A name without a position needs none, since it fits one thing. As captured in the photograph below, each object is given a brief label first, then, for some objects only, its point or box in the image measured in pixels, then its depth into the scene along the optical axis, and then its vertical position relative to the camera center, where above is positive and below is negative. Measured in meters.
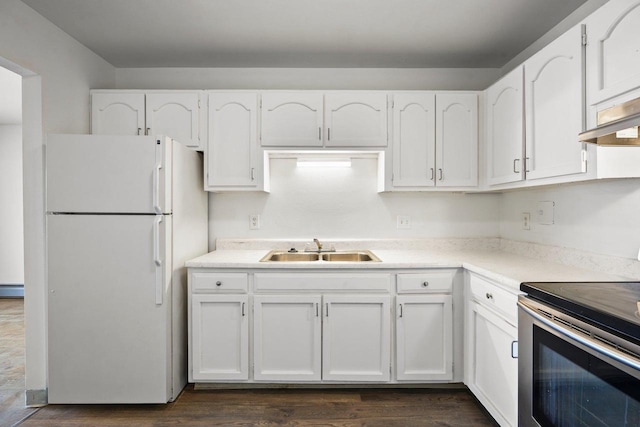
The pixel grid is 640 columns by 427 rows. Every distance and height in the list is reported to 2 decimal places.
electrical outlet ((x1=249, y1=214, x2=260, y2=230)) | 2.84 -0.09
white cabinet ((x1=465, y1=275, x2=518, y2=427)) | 1.63 -0.75
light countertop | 1.68 -0.32
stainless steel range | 0.91 -0.45
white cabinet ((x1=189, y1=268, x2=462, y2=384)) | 2.16 -0.73
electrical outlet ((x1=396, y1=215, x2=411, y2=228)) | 2.84 -0.08
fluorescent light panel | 2.70 +0.40
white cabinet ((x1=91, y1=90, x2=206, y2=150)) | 2.51 +0.73
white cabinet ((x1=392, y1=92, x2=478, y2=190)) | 2.51 +0.54
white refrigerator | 1.99 -0.34
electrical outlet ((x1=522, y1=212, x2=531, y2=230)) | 2.42 -0.07
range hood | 1.05 +0.29
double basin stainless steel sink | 2.68 -0.36
